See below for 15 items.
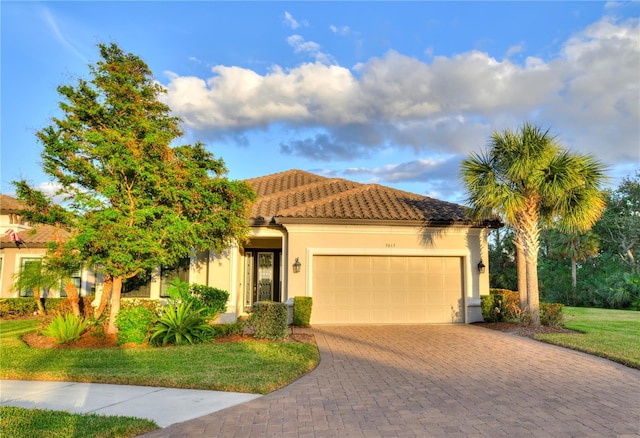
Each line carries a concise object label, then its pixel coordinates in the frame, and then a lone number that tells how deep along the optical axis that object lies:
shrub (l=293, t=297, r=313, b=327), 11.90
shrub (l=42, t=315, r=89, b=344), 8.74
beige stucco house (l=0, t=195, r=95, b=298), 16.02
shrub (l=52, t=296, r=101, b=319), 10.63
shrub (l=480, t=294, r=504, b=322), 12.85
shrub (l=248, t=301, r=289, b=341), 9.47
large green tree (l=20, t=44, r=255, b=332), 8.64
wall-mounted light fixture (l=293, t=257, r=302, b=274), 12.55
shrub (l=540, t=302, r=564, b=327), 11.29
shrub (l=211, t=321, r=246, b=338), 9.77
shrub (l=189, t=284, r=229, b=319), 10.45
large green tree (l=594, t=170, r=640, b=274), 26.08
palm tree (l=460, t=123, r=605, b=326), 10.67
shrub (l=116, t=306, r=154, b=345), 8.67
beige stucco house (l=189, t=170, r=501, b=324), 12.73
